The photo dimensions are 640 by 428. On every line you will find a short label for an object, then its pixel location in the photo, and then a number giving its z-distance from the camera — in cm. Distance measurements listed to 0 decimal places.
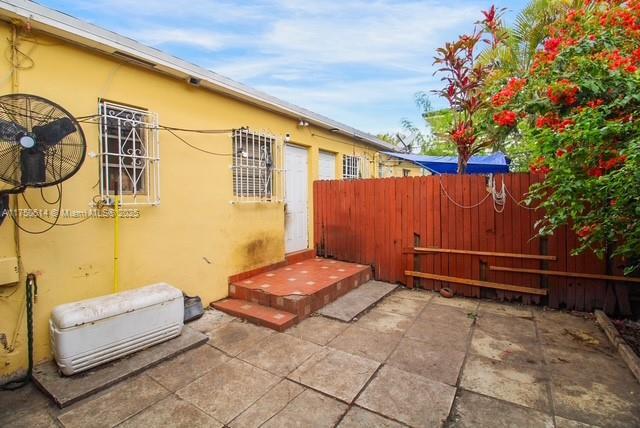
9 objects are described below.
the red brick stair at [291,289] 400
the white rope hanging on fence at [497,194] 462
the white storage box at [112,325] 263
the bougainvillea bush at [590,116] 240
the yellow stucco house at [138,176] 276
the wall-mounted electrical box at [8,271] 261
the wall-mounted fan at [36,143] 240
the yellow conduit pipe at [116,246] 332
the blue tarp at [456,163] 702
